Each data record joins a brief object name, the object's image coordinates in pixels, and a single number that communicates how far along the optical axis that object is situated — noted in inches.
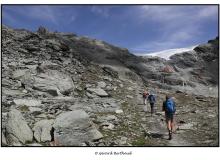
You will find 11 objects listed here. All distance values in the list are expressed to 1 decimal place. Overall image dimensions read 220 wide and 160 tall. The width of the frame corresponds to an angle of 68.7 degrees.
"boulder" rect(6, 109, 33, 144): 280.1
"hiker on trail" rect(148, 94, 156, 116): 447.2
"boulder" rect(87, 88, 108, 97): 537.1
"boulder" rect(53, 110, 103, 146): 281.6
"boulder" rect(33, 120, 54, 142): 288.6
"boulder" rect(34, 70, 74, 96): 498.2
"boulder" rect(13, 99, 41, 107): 399.0
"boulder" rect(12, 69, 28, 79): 527.1
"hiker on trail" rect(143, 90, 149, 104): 515.3
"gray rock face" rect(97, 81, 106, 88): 594.9
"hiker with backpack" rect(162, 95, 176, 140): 310.4
